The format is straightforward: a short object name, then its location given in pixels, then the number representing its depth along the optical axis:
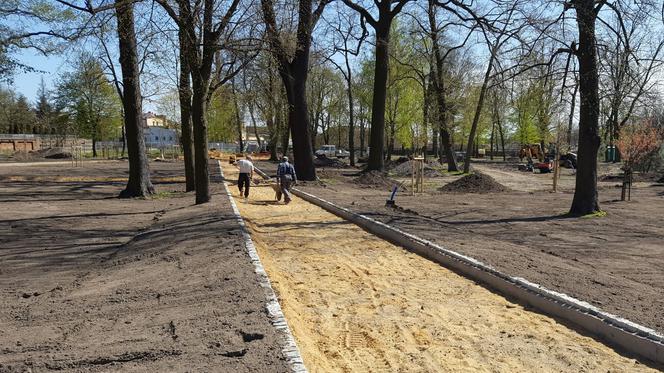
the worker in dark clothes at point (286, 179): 17.66
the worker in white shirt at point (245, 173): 19.02
